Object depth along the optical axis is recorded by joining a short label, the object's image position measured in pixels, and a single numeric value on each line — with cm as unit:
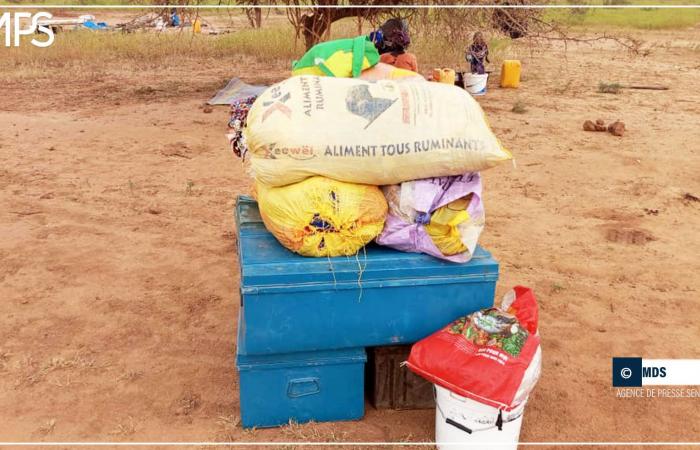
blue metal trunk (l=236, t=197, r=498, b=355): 233
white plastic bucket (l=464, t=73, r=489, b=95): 986
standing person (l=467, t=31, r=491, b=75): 961
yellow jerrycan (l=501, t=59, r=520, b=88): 1038
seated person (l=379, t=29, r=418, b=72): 533
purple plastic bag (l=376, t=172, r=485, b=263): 240
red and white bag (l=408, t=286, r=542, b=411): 215
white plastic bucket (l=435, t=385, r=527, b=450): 221
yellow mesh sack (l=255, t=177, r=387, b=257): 235
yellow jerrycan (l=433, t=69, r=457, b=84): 882
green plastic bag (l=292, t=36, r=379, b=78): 271
